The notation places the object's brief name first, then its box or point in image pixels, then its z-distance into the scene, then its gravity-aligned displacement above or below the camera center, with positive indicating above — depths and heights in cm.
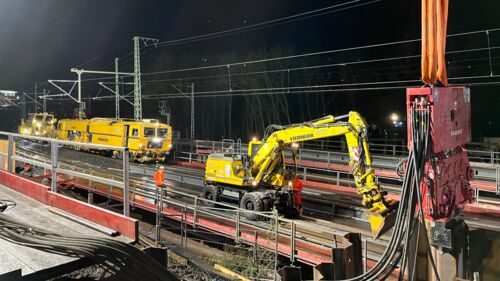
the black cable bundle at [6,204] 655 -110
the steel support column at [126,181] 569 -58
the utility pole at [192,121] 3653 +188
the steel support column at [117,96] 3312 +392
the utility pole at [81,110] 3758 +307
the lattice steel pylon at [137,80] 3120 +496
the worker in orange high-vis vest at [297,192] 1383 -187
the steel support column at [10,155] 904 -30
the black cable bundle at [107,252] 380 -111
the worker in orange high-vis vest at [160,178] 1398 -136
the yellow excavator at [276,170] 1084 -103
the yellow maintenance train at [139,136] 2831 +38
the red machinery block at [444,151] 372 -13
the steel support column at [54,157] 691 -27
